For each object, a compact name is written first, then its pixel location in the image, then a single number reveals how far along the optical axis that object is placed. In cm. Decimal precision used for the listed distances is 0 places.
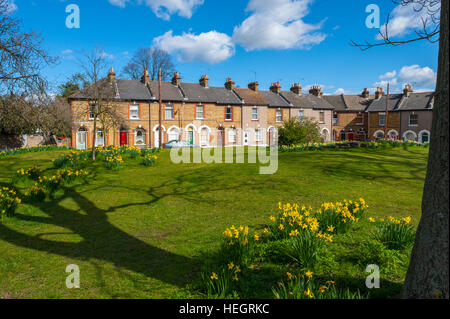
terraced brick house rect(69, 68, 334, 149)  3378
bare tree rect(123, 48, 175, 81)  5788
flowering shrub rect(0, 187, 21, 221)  787
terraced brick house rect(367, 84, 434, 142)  4162
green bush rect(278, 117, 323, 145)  2203
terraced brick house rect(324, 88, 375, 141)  4831
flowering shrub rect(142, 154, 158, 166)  1548
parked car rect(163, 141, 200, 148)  3074
